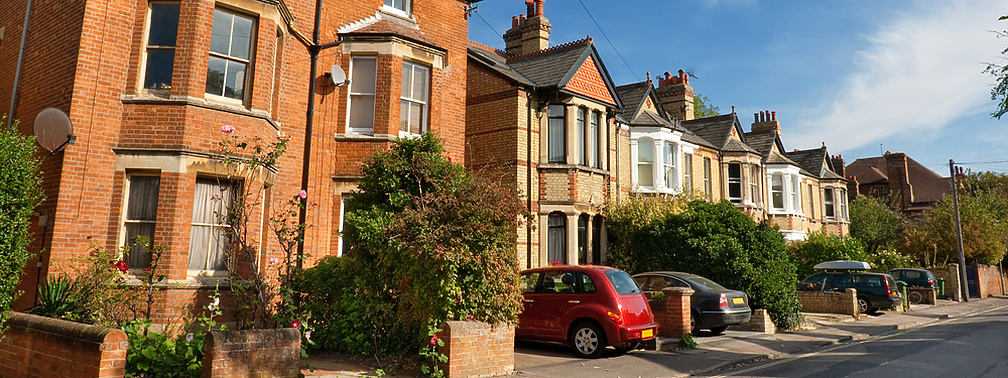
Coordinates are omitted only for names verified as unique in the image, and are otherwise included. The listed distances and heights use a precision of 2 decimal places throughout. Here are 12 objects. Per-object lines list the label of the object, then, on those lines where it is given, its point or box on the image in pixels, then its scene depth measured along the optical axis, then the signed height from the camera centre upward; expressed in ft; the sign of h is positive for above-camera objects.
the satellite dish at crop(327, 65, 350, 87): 42.68 +13.69
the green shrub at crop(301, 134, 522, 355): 28.66 +0.42
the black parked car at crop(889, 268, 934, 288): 93.66 +0.57
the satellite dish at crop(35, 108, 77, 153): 31.01 +6.97
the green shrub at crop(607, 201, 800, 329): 51.47 +2.09
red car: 34.45 -2.06
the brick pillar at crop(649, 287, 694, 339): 41.52 -2.55
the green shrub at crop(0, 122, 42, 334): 24.44 +2.19
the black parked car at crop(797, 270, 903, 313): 71.10 -0.87
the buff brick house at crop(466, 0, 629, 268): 57.21 +13.03
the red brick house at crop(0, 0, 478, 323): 31.48 +8.65
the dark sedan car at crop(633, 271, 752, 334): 44.78 -1.80
